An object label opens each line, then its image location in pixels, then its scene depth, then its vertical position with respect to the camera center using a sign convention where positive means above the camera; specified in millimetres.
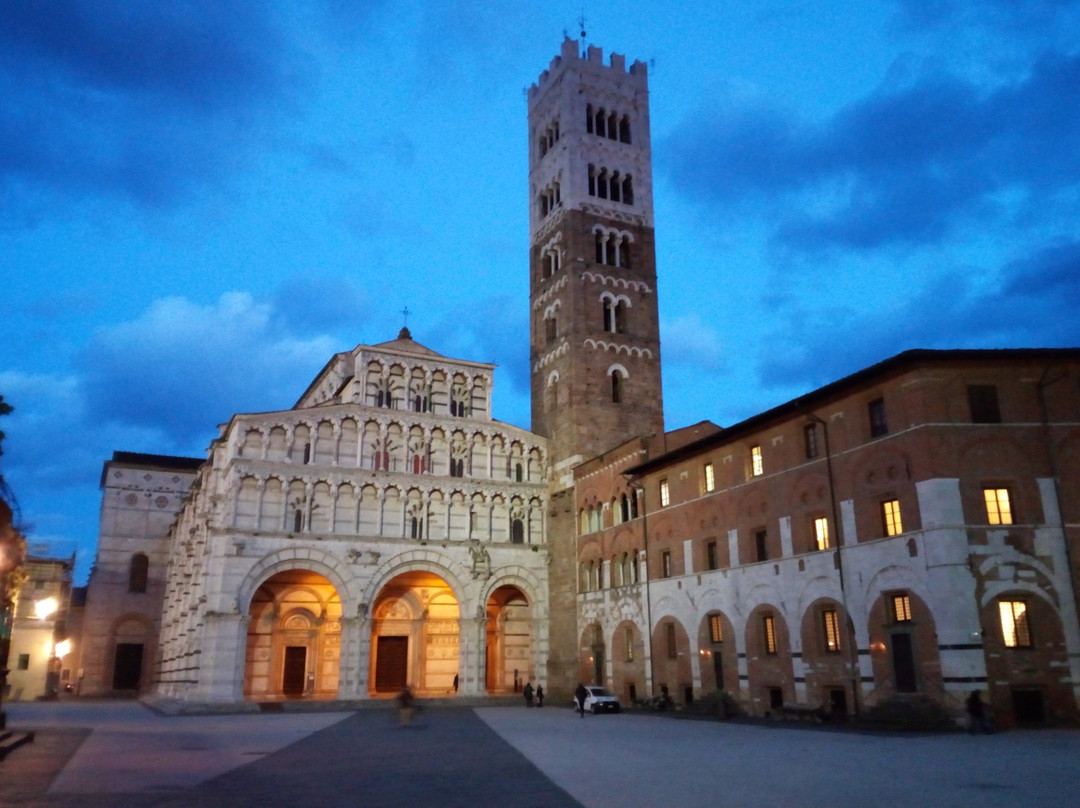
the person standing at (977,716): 22625 -2104
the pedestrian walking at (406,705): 29359 -2082
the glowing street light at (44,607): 26438 +1215
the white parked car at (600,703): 36844 -2638
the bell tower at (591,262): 49406 +22631
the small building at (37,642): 55531 +344
